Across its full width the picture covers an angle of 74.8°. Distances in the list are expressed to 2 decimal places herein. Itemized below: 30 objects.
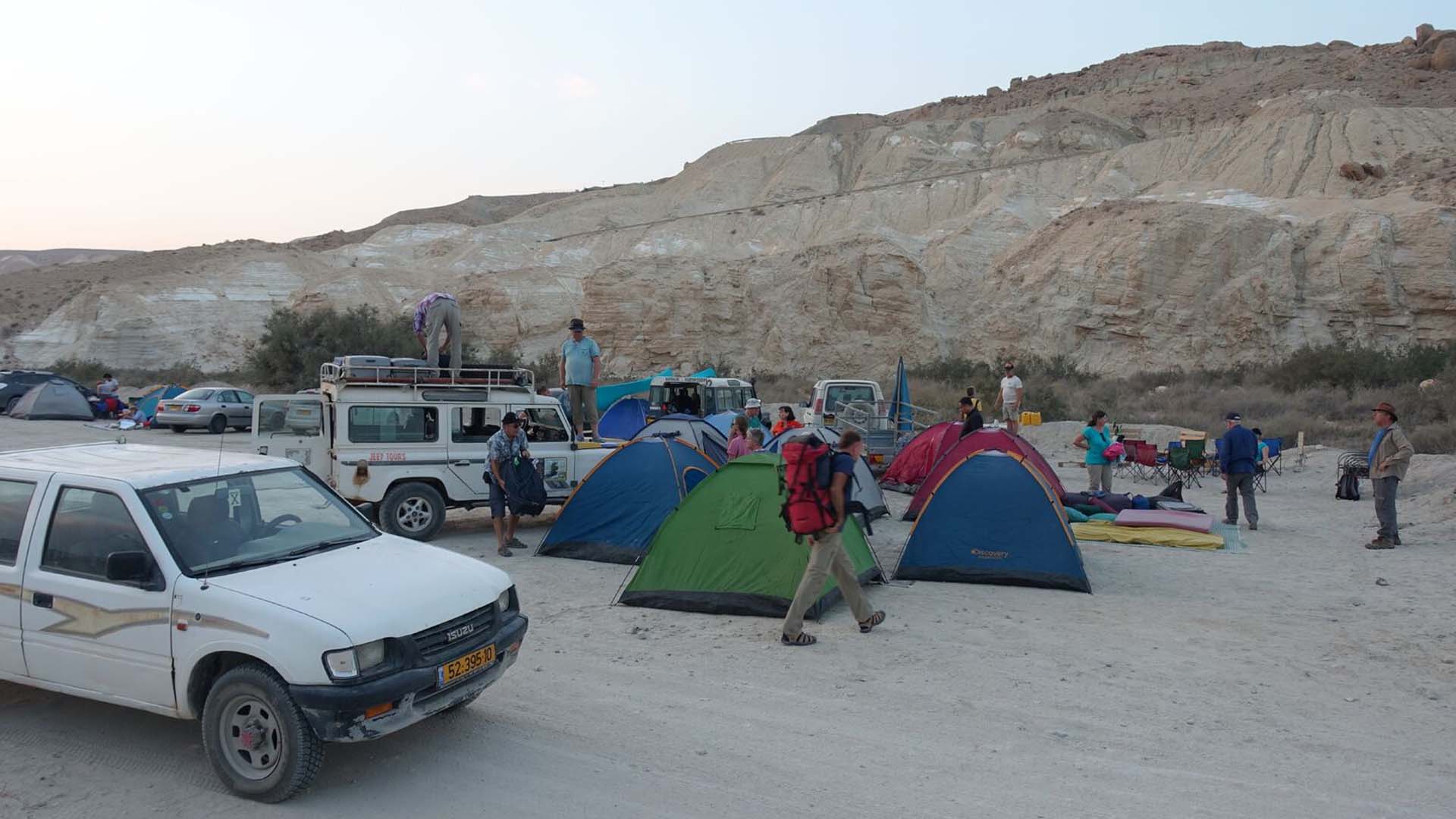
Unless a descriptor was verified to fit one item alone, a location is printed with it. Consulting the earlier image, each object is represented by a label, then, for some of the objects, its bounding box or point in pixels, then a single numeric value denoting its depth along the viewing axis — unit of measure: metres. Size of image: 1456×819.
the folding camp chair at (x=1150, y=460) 17.78
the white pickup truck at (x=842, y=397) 18.12
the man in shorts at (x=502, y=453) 10.54
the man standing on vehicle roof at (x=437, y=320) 12.69
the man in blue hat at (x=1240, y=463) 12.98
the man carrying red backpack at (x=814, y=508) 7.21
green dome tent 8.27
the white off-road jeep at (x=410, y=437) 10.88
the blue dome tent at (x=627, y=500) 10.41
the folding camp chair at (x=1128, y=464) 17.97
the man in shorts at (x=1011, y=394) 20.61
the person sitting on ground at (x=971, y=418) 14.44
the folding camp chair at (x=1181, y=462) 17.19
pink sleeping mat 12.41
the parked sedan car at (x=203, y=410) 25.98
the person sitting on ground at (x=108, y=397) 30.67
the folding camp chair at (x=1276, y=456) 18.86
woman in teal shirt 14.35
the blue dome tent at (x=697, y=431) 12.21
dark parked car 31.35
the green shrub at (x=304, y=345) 32.22
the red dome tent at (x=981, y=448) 11.02
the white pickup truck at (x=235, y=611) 4.48
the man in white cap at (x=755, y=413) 13.74
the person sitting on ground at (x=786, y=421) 12.80
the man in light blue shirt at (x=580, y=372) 13.16
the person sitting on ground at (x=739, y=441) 11.73
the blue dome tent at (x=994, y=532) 9.39
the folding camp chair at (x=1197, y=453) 17.25
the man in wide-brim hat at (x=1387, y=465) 11.47
